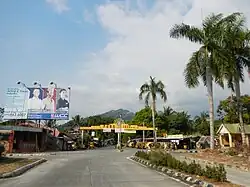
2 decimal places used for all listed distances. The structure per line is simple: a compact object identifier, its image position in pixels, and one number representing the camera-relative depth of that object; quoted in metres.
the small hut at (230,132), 47.09
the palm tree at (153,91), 46.94
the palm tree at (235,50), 23.67
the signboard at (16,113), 44.76
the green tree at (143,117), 80.81
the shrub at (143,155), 23.43
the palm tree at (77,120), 98.69
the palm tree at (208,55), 24.80
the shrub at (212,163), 16.36
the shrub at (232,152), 21.29
